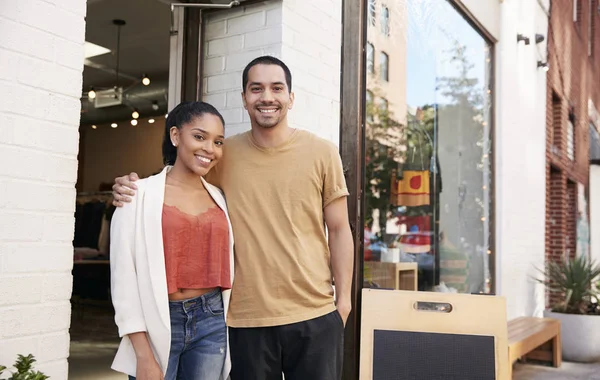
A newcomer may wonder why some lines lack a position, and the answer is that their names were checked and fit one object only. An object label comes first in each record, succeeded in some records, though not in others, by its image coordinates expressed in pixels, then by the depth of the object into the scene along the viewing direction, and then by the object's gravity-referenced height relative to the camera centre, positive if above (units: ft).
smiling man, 7.22 -0.20
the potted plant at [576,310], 20.66 -2.85
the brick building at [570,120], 28.89 +5.77
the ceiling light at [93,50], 25.49 +7.08
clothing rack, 35.07 +1.28
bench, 15.93 -3.02
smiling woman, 6.14 -0.45
